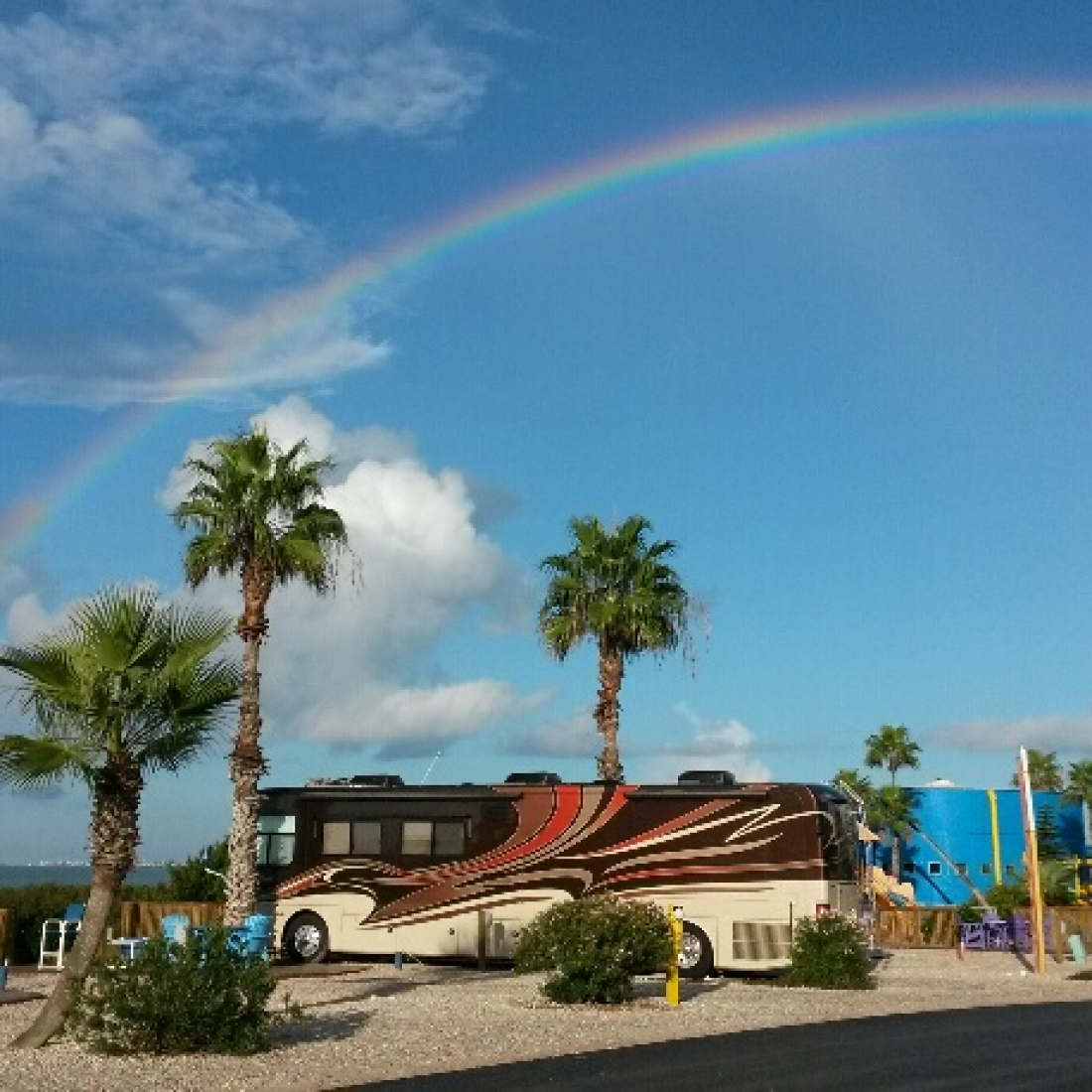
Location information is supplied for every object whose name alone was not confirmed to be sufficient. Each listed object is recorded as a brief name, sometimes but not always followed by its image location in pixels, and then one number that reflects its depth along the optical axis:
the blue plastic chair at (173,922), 23.43
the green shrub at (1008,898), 37.16
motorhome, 25.39
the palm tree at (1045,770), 81.56
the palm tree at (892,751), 79.25
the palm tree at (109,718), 14.86
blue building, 57.12
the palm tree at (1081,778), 83.88
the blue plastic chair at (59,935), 25.77
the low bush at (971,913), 35.29
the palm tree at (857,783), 64.19
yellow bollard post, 20.03
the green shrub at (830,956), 23.19
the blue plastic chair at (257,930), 22.95
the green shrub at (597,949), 19.66
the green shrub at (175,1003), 14.38
